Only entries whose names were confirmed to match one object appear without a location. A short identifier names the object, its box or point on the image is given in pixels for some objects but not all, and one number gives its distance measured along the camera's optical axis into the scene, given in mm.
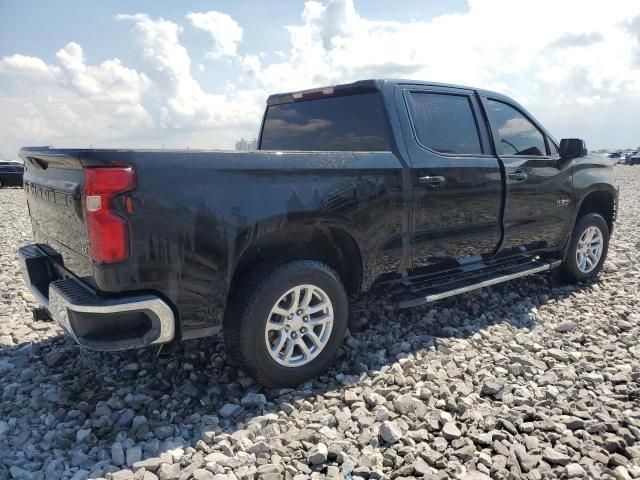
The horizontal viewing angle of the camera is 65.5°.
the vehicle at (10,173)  21625
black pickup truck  2498
